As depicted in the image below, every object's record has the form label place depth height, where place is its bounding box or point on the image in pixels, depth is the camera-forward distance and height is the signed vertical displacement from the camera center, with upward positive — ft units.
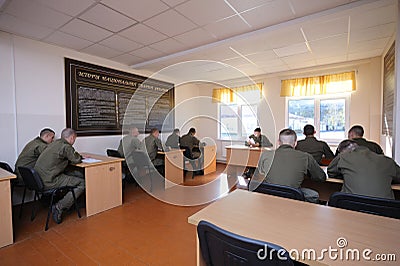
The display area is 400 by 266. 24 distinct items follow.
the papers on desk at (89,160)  9.17 -1.45
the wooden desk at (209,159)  16.21 -2.61
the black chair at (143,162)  12.26 -2.08
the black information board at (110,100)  12.02 +2.04
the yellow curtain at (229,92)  18.99 +3.61
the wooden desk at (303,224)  2.72 -1.58
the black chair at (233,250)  2.33 -1.56
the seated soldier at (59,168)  7.92 -1.54
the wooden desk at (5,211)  6.43 -2.63
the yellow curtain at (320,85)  14.49 +3.26
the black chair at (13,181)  8.60 -2.27
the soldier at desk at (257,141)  14.64 -1.09
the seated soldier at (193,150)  14.52 -1.65
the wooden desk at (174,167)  12.62 -2.53
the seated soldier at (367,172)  5.05 -1.21
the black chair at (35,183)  7.34 -2.00
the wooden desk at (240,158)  13.21 -2.11
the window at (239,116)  19.16 +1.21
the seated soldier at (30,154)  8.89 -1.07
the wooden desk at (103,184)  8.74 -2.55
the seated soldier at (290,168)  5.82 -1.22
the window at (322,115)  15.14 +0.90
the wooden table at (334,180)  6.18 -1.67
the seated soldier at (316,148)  9.17 -0.98
